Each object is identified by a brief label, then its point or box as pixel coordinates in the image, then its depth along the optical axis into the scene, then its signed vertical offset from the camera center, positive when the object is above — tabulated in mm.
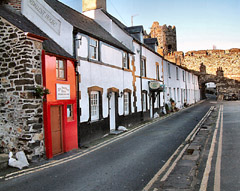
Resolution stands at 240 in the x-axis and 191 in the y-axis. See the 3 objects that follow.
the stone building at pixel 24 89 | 8312 +367
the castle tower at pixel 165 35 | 65250 +18413
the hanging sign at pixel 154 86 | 22062 +980
